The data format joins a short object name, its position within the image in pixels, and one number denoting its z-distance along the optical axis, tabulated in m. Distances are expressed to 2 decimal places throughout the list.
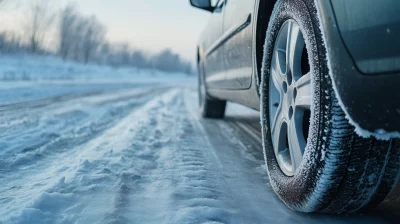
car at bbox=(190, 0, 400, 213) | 0.98
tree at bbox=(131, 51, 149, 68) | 93.31
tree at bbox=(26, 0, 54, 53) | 43.62
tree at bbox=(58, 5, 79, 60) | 54.62
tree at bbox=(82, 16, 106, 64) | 62.84
